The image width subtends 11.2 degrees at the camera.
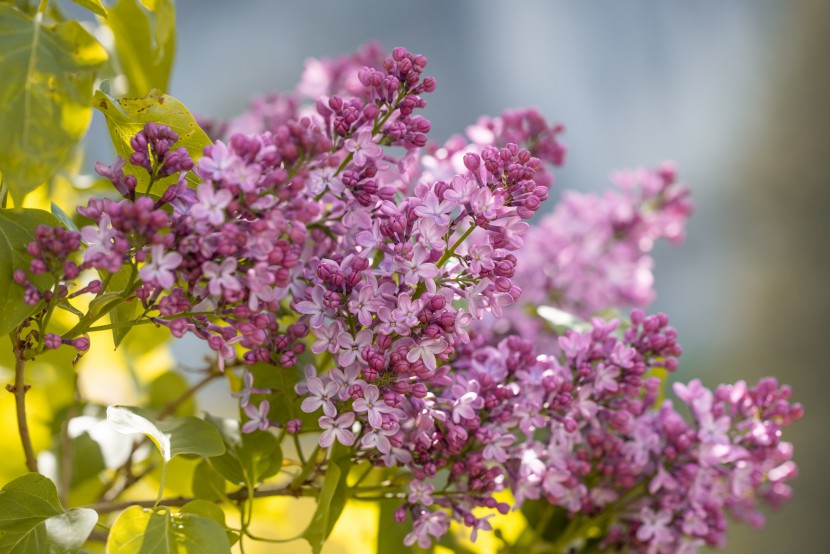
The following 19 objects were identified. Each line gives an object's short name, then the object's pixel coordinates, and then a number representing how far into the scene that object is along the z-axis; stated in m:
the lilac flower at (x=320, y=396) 1.56
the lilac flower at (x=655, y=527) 1.66
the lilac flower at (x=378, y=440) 1.56
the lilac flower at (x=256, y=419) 1.60
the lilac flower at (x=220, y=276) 1.50
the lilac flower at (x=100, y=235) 1.51
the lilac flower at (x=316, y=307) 1.56
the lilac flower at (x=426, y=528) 1.60
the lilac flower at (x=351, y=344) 1.55
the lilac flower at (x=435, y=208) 1.55
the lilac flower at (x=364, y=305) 1.54
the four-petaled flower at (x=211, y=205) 1.49
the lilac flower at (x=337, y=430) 1.56
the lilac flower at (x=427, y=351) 1.54
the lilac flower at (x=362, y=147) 1.56
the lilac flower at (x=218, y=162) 1.50
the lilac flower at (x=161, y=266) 1.50
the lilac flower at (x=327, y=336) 1.55
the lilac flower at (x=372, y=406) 1.54
